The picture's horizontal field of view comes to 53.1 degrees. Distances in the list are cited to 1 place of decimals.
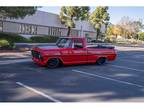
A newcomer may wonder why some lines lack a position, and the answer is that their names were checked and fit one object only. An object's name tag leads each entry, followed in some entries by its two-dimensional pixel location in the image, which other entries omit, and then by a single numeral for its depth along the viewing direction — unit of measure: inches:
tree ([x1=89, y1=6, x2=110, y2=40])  1024.4
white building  736.3
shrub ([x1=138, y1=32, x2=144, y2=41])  1694.0
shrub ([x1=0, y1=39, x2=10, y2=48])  465.6
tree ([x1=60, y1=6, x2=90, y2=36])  842.5
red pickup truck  271.3
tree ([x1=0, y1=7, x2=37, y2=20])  466.6
